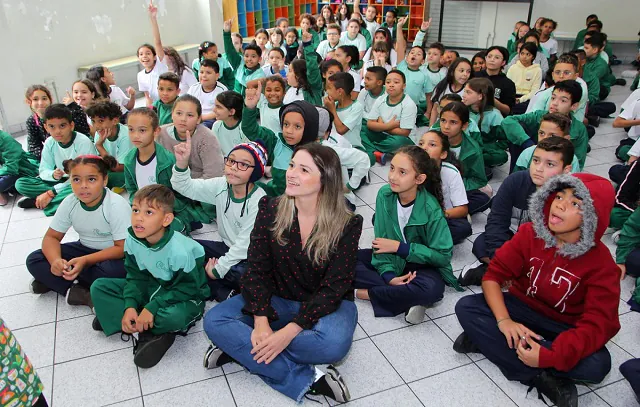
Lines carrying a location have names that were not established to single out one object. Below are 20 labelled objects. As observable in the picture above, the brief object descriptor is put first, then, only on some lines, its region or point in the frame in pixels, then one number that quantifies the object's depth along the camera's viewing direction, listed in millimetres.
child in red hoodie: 1804
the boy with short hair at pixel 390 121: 4234
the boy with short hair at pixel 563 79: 3996
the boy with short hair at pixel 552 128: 2998
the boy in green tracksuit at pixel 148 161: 2920
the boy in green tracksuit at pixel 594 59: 5723
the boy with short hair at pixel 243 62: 5293
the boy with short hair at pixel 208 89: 4574
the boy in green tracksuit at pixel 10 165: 3693
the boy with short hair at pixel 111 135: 3535
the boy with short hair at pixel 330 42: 6570
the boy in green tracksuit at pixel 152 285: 2133
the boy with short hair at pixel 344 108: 3988
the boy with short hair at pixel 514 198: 2545
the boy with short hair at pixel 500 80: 4766
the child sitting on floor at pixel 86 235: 2428
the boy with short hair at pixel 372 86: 4375
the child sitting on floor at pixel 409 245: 2363
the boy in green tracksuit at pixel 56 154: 3400
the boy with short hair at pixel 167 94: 3959
